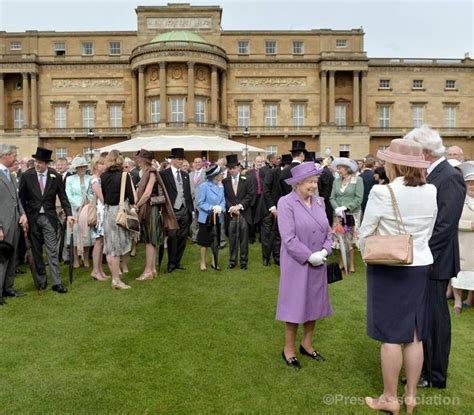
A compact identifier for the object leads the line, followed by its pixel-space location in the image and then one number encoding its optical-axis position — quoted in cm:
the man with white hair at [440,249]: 397
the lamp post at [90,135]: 4046
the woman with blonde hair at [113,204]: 759
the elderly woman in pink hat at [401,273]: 352
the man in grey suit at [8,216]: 704
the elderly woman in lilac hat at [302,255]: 447
